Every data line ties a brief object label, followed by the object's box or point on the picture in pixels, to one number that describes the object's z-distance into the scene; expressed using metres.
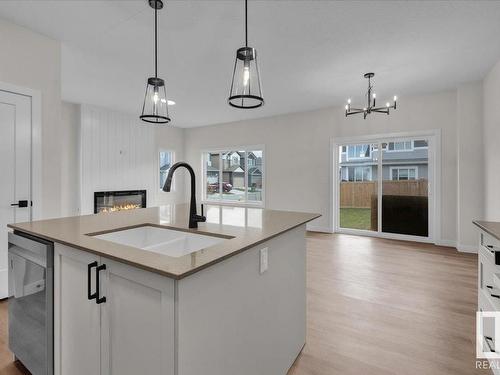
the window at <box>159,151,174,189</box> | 7.26
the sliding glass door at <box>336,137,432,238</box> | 4.98
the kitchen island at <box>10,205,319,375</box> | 0.94
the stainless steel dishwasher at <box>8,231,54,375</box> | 1.40
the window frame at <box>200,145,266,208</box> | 6.63
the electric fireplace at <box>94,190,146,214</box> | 5.63
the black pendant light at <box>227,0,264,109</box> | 1.60
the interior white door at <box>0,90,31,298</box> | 2.55
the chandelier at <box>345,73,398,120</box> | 3.80
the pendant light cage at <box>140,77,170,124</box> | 2.19
